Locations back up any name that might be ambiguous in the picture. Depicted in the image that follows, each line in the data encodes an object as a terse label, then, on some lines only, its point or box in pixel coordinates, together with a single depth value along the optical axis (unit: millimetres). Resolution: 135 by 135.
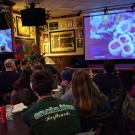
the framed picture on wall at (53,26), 8875
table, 1983
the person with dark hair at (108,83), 3673
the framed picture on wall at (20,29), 7628
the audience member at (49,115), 1699
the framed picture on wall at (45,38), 9031
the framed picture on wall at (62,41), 8688
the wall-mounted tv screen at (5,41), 7121
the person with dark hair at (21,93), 3080
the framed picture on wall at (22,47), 7512
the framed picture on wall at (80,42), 8558
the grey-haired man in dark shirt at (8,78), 4176
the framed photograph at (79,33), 8516
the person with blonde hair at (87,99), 2192
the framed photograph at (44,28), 9009
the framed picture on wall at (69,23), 8649
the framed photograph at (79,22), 8501
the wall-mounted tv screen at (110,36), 7500
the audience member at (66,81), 3342
